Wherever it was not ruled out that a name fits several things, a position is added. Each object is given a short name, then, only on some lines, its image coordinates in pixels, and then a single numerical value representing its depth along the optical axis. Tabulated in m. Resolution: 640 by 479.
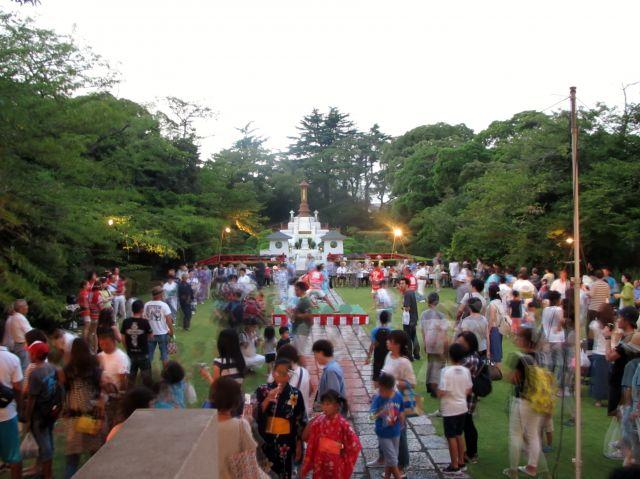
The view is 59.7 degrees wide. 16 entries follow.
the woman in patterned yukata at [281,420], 4.70
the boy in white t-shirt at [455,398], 5.50
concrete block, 2.10
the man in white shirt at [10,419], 5.00
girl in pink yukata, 4.43
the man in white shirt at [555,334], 8.20
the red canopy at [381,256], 36.34
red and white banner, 14.71
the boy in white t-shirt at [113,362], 5.51
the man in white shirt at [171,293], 14.03
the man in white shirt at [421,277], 19.38
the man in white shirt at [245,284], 13.65
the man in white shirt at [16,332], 7.45
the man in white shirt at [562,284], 11.74
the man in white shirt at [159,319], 8.70
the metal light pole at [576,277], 4.71
